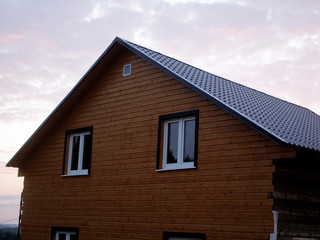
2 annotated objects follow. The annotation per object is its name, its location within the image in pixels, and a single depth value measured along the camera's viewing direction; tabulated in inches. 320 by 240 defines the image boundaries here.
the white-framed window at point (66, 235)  562.4
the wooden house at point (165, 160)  410.6
